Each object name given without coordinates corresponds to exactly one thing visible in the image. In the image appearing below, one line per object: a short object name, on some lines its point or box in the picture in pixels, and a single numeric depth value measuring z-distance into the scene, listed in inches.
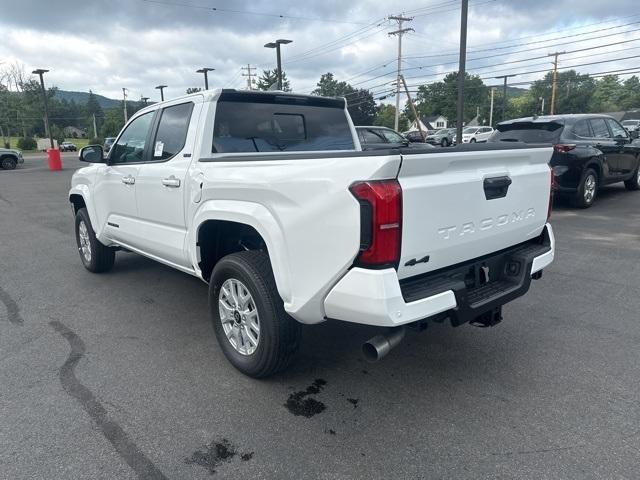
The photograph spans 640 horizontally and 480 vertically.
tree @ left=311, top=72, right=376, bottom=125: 2982.3
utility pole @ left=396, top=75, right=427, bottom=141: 1256.2
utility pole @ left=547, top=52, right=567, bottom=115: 2319.3
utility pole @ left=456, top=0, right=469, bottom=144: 518.3
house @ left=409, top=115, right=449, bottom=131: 3811.5
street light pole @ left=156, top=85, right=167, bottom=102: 1270.4
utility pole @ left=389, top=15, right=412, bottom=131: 1803.6
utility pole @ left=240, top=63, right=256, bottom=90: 2221.9
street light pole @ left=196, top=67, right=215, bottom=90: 970.2
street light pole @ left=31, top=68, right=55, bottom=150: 1161.4
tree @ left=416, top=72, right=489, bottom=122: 3646.7
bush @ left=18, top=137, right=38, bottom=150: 2091.5
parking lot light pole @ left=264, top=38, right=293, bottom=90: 745.9
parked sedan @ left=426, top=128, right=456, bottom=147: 1199.4
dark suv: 353.7
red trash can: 1012.5
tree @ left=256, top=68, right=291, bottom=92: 2923.5
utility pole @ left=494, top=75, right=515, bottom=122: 1939.6
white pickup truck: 92.4
